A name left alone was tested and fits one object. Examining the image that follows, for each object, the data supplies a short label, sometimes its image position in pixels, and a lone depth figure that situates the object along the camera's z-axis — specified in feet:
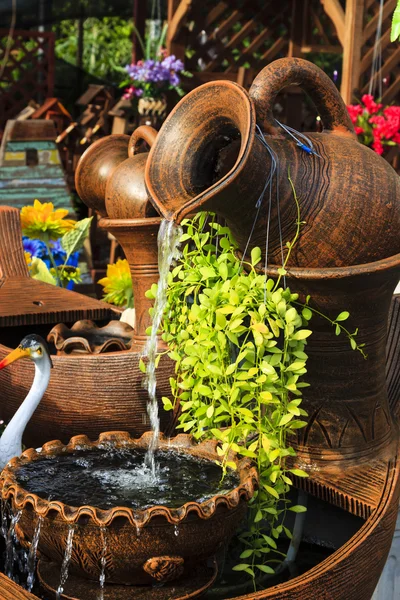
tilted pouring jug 5.83
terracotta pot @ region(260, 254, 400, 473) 6.18
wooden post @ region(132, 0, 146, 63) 30.01
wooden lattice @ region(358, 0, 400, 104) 19.17
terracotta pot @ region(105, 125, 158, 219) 8.17
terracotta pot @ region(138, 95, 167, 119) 24.61
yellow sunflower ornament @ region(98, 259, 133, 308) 11.45
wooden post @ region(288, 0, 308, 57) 24.38
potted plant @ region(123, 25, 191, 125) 23.59
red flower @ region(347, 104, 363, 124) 18.67
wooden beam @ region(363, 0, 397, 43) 18.97
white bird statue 6.77
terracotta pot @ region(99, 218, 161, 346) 8.08
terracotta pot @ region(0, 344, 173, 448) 7.48
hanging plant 5.84
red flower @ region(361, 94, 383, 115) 18.60
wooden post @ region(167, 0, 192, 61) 23.32
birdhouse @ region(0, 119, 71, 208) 18.17
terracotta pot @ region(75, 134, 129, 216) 9.26
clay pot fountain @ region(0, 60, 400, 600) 5.61
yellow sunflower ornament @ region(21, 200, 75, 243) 11.70
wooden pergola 24.18
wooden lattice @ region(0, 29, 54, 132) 27.71
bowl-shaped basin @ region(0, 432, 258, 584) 4.98
